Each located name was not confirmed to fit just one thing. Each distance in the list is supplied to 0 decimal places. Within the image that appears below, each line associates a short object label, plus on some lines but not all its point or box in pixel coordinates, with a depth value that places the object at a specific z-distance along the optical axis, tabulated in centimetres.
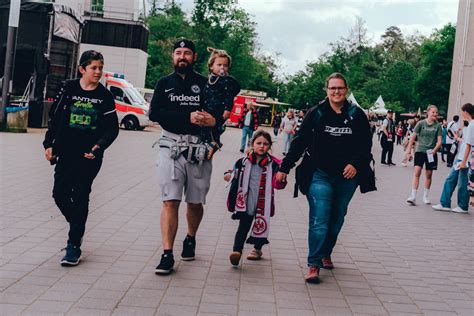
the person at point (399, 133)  4119
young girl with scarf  626
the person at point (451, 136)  1934
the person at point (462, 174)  1083
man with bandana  576
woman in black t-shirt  592
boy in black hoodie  589
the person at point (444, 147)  2586
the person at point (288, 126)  2323
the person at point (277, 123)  3856
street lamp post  2095
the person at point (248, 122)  2214
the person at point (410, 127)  3134
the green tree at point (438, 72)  6706
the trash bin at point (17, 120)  2200
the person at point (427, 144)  1173
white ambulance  3238
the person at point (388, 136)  2205
